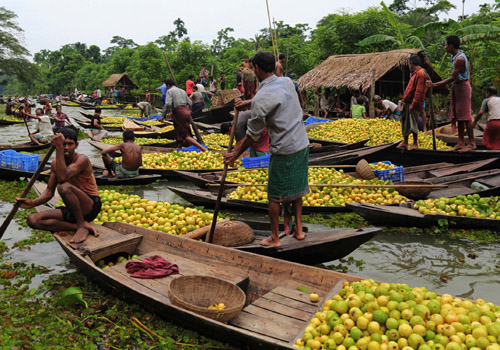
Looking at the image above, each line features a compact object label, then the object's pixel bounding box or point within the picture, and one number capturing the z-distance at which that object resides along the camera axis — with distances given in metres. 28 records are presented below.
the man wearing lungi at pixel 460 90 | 7.40
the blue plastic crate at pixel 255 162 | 7.52
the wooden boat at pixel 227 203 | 6.18
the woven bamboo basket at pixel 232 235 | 4.35
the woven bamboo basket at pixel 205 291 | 3.32
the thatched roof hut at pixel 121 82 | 44.44
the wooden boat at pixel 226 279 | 2.98
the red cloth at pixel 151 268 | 3.80
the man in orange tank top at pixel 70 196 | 4.29
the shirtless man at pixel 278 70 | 8.07
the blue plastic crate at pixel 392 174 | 6.96
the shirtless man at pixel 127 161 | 8.03
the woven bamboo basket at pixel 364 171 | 6.87
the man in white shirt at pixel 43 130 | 12.52
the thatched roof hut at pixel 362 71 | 15.56
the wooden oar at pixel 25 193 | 4.25
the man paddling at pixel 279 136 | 3.92
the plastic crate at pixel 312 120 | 14.79
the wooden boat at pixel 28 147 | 11.78
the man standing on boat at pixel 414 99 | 7.72
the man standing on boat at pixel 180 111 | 10.66
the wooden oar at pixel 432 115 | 8.54
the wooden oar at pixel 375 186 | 5.88
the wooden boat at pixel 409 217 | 5.37
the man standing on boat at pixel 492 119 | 8.39
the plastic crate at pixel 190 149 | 10.33
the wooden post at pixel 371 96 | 14.70
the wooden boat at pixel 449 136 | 10.40
